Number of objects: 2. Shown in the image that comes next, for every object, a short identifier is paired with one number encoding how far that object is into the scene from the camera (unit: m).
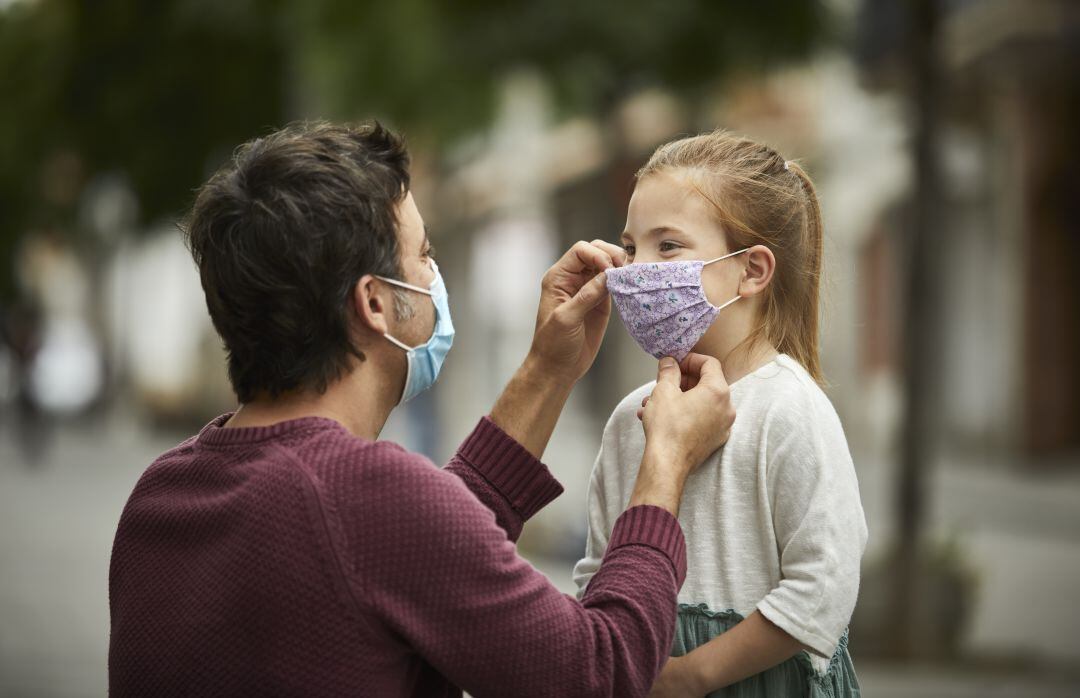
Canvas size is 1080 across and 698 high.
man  4.14
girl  4.41
